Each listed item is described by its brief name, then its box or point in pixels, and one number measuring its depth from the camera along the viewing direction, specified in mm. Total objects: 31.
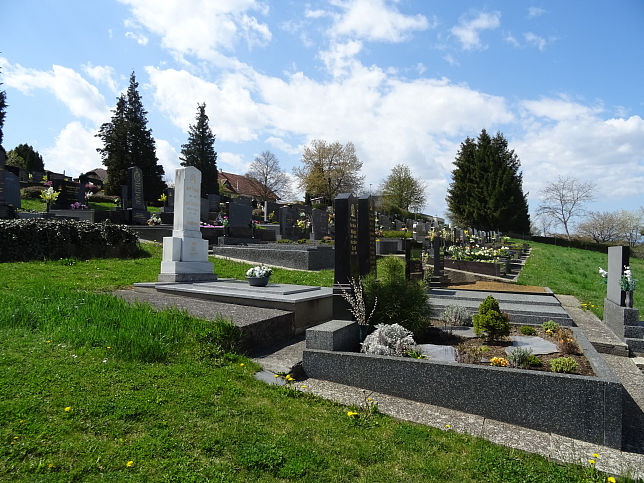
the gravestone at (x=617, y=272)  7508
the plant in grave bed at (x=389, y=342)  4973
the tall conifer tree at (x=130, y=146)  43625
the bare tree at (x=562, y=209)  56469
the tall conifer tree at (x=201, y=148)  52125
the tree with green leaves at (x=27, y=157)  44075
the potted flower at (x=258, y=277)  8992
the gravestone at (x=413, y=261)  10318
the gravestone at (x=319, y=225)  21812
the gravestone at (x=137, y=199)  22281
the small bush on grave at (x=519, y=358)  4512
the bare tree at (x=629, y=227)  50444
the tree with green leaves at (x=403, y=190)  56812
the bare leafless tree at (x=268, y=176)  65750
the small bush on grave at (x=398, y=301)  6059
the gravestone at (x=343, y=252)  6328
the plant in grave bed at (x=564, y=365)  4316
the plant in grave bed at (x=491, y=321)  5840
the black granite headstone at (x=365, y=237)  6957
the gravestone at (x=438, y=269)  12761
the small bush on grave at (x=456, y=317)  7227
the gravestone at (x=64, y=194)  23031
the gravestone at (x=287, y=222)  22848
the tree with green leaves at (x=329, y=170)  55219
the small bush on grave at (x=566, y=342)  5336
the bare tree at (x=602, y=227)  52750
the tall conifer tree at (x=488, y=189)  41906
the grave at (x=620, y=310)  7043
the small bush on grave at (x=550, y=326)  6566
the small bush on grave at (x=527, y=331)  6535
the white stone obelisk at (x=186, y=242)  10469
